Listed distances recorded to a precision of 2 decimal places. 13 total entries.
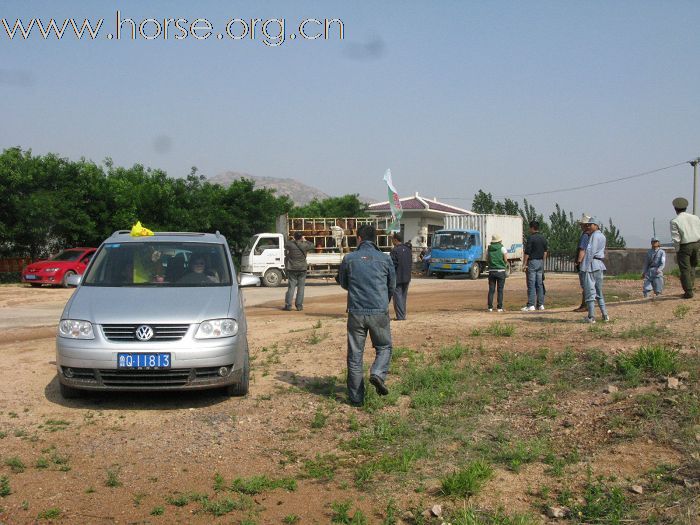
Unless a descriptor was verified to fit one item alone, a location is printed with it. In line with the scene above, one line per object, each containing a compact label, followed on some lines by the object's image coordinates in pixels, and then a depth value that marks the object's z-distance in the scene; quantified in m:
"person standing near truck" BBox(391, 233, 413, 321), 13.93
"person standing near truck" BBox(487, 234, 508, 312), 15.30
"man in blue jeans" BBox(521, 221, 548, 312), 14.96
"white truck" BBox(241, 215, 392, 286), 28.80
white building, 48.62
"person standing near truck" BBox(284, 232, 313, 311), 17.02
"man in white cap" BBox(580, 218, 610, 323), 11.61
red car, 26.30
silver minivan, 7.18
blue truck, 32.75
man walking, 7.70
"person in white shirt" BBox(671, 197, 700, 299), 12.84
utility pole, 43.44
